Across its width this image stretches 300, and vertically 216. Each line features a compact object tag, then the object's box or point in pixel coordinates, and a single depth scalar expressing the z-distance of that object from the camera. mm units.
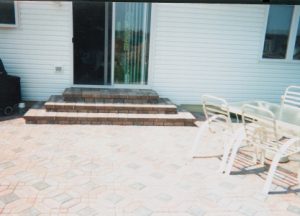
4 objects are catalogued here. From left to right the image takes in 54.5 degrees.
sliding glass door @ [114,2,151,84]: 6312
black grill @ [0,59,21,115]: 5477
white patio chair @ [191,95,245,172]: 3471
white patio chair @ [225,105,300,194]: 2984
